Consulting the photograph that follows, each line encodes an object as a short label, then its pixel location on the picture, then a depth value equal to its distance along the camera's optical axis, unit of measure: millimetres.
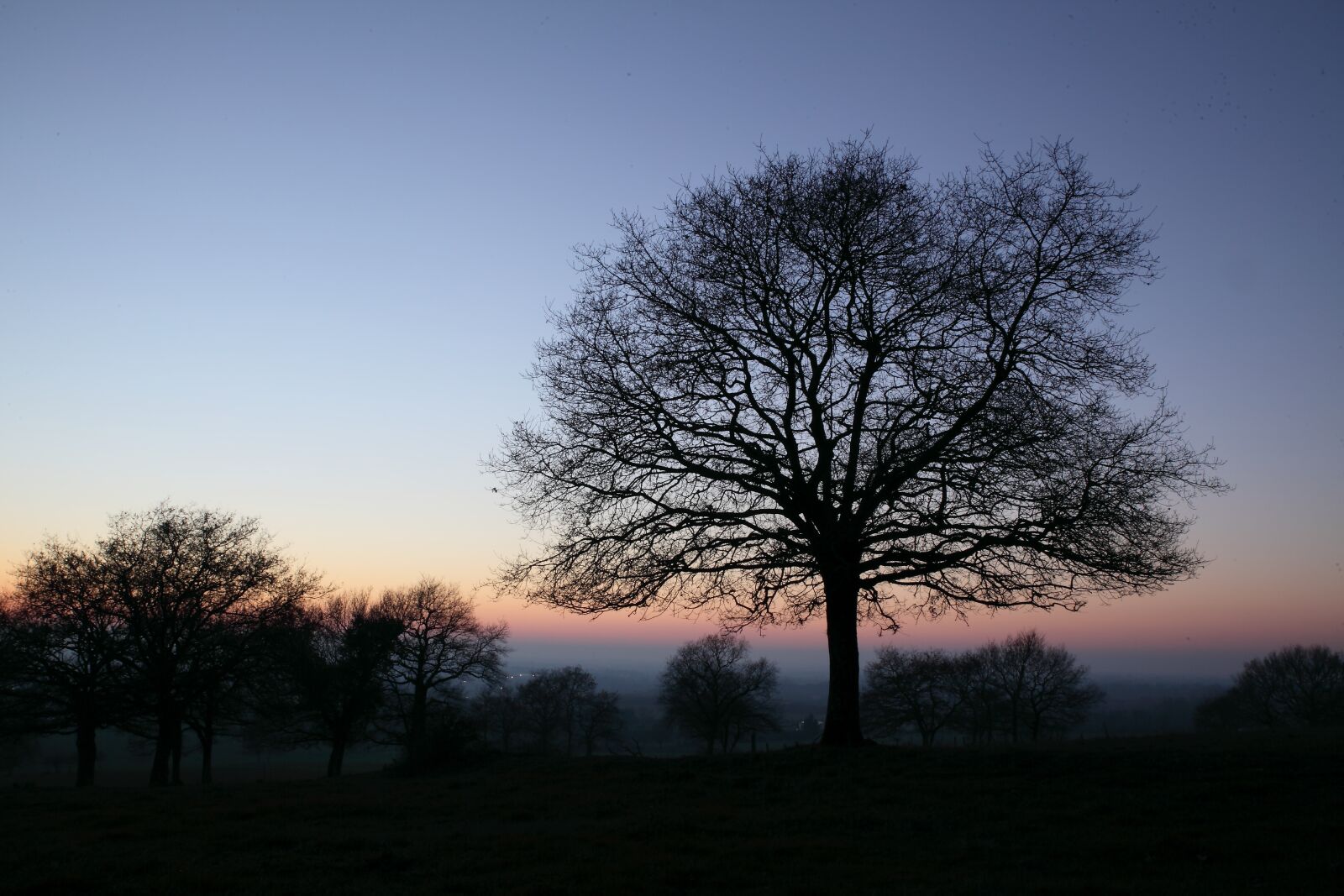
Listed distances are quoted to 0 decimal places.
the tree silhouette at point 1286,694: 57969
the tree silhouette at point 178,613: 33656
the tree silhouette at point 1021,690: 65375
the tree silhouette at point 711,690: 66062
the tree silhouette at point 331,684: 38594
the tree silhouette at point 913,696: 67500
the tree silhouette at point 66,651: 32250
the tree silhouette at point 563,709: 84562
